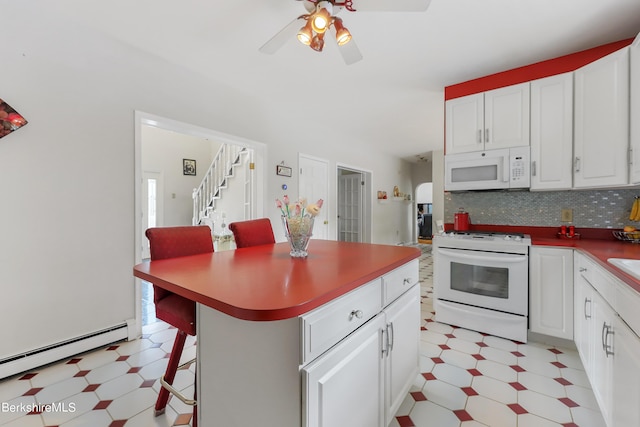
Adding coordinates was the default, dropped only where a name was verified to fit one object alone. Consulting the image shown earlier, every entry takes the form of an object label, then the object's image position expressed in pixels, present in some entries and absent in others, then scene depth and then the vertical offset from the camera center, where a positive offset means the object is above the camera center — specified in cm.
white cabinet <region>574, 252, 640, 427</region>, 107 -64
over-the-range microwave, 255 +42
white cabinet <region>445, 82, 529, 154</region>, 256 +92
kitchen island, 81 -45
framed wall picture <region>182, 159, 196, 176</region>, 657 +109
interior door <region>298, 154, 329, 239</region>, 426 +46
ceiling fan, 155 +117
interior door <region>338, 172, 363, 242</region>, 625 +11
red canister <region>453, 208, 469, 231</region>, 303 -10
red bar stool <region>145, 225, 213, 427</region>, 127 -44
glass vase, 152 -12
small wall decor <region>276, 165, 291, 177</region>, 377 +58
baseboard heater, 184 -104
